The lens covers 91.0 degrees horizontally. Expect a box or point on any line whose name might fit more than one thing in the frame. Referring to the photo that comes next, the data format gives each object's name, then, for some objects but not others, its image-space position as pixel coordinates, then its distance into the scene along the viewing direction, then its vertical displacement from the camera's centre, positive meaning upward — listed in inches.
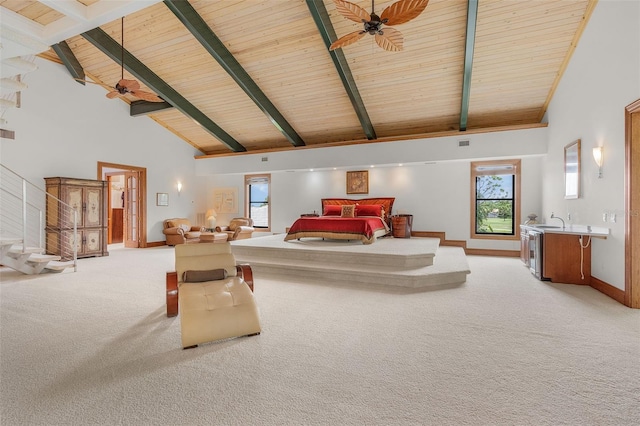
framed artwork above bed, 345.4 +35.8
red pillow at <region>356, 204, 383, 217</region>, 313.9 +4.1
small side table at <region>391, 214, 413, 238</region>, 307.4 -10.9
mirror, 193.5 +27.9
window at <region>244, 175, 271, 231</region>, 402.0 +18.8
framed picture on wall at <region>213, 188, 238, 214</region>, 417.4 +19.5
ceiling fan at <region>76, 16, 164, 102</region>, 218.7 +90.2
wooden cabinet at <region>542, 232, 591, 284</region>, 179.5 -26.6
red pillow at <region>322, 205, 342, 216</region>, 333.1 +4.4
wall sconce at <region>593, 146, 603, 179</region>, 165.5 +29.9
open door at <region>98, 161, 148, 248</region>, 353.1 +8.8
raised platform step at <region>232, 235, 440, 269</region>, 197.3 -25.2
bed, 252.2 -9.7
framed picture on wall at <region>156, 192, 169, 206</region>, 368.2 +18.9
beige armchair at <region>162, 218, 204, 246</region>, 353.4 -19.6
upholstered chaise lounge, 104.3 -30.0
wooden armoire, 263.7 -1.8
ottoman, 343.6 -24.5
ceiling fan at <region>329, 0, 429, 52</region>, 131.7 +87.6
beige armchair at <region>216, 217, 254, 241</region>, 365.7 -16.6
